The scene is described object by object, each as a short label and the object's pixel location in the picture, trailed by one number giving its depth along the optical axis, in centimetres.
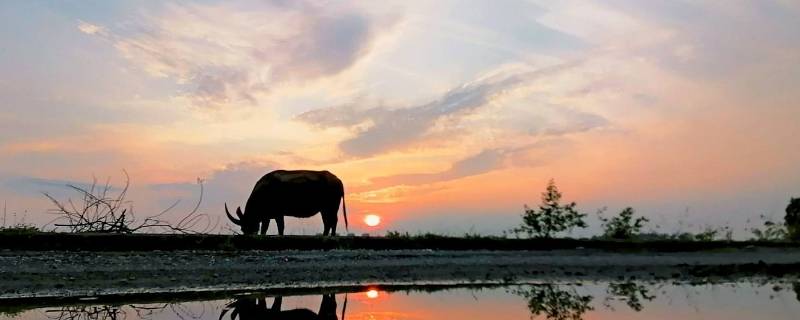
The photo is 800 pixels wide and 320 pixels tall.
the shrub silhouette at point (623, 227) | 2188
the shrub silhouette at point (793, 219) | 2281
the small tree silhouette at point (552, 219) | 2184
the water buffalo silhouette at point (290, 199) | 2516
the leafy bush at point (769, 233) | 2236
